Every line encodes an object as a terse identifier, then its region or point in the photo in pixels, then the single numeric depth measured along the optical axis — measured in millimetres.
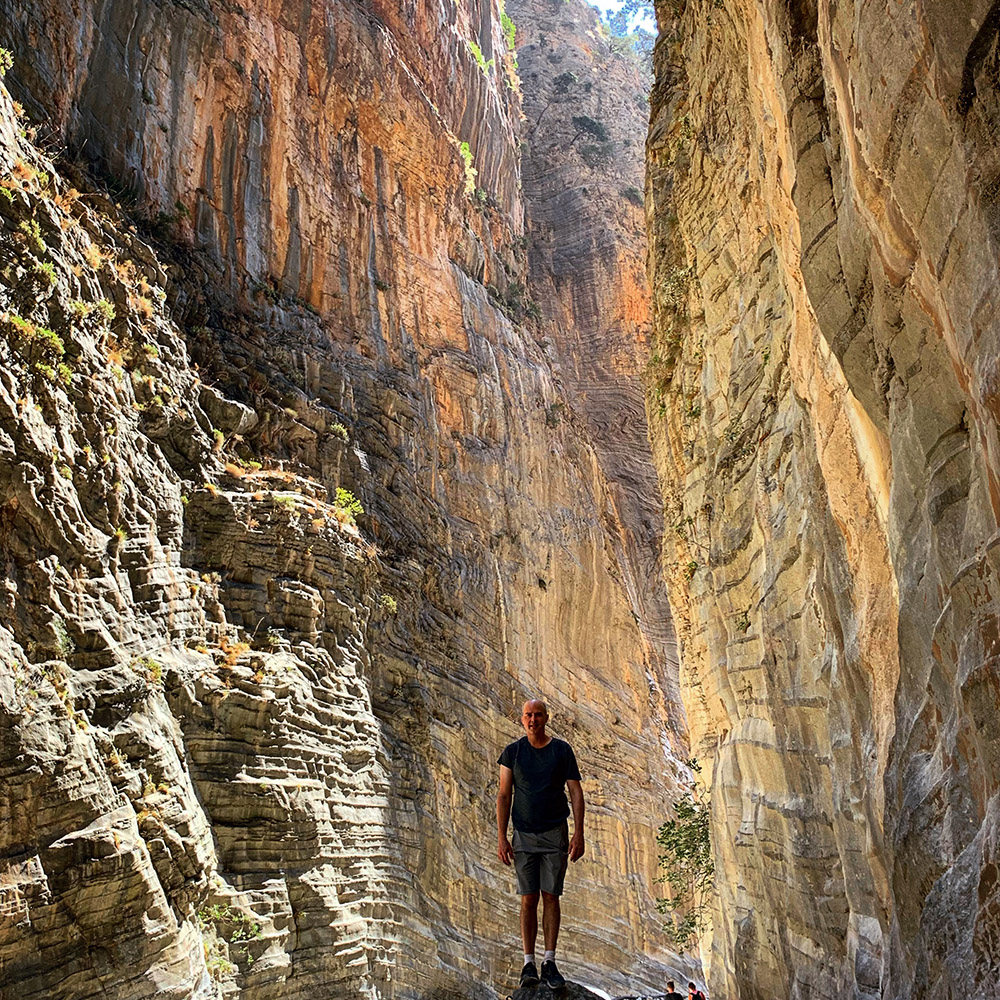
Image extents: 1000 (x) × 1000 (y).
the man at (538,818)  5453
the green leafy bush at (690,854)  14016
